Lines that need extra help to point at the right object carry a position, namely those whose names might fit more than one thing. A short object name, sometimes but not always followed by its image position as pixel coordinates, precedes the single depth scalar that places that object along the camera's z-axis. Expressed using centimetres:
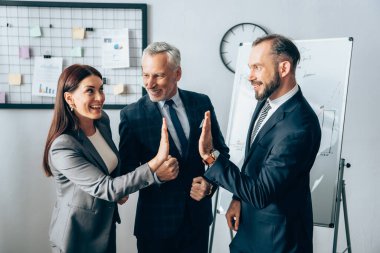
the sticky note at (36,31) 267
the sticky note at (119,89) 274
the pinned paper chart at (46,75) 271
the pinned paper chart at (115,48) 270
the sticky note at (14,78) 271
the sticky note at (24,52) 268
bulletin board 268
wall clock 275
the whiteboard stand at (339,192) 212
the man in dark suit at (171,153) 175
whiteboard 218
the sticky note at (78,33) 269
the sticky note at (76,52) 270
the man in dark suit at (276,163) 142
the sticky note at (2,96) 272
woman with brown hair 155
